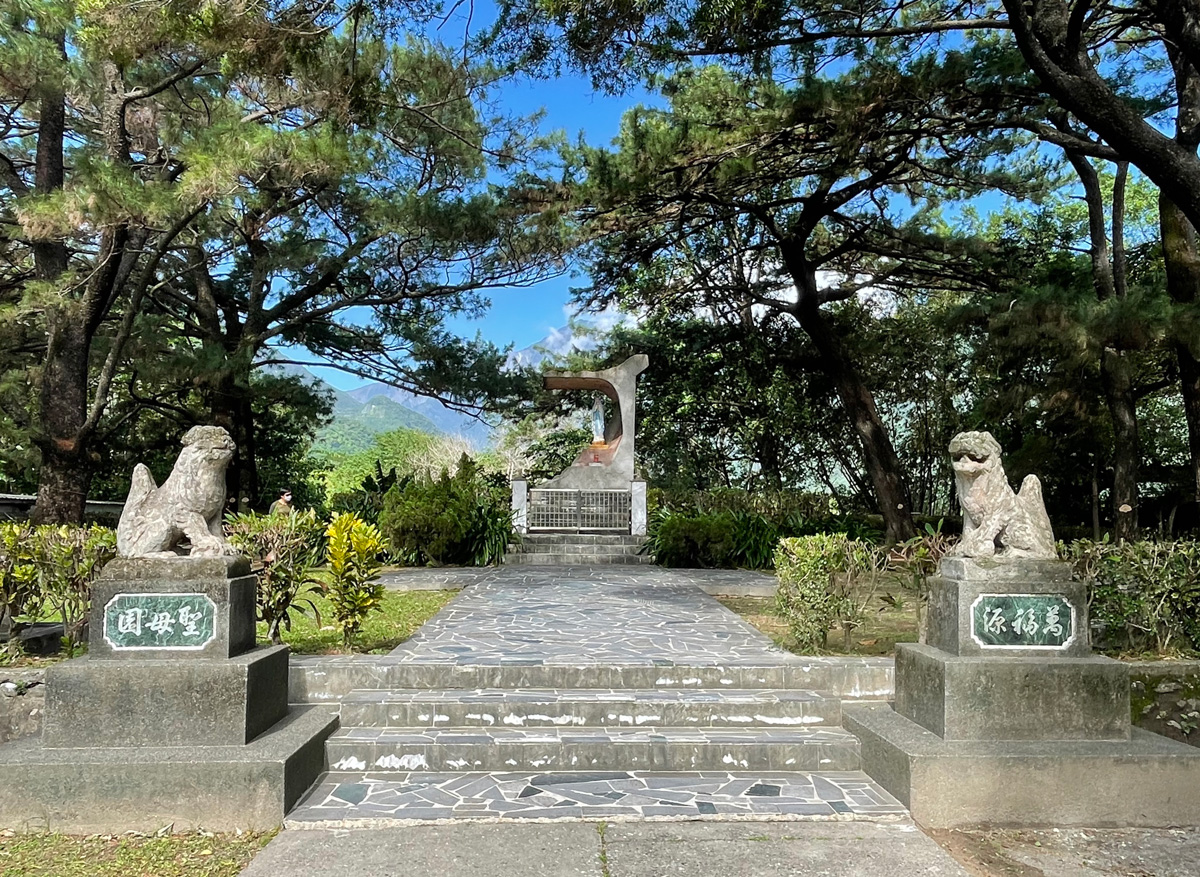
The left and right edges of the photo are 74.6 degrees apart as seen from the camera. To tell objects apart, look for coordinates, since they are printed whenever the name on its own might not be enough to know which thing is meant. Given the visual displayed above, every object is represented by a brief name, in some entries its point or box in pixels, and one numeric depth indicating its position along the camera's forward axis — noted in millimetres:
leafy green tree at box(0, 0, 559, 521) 7520
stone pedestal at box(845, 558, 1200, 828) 3777
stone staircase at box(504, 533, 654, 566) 12422
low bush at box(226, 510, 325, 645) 5418
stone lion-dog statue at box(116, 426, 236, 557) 4125
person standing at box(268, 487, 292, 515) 10370
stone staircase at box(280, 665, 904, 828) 3834
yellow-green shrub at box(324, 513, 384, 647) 5578
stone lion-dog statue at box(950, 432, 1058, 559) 4230
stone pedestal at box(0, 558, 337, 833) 3611
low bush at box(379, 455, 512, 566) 11695
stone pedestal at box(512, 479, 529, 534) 13242
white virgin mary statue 15367
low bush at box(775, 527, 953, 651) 5668
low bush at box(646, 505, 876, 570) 11953
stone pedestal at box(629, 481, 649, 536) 13297
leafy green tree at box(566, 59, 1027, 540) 8039
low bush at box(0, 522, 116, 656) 5203
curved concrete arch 13883
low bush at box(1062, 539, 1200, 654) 5258
